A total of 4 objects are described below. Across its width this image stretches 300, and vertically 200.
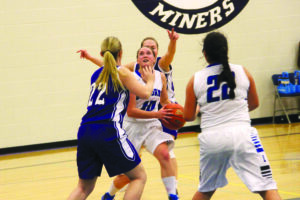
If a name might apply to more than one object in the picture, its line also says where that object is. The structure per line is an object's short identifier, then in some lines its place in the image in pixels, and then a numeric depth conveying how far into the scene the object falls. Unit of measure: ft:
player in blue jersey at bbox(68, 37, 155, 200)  24.21
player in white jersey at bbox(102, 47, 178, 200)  29.76
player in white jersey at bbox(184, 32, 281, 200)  21.27
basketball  29.63
